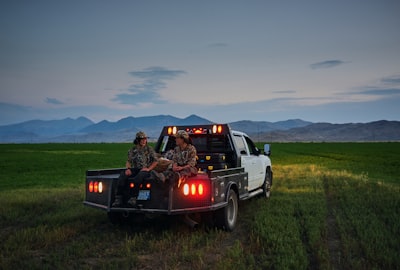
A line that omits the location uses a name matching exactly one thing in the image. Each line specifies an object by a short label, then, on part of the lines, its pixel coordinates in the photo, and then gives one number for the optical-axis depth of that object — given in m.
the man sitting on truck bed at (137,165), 7.73
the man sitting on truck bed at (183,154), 7.99
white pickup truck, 7.39
